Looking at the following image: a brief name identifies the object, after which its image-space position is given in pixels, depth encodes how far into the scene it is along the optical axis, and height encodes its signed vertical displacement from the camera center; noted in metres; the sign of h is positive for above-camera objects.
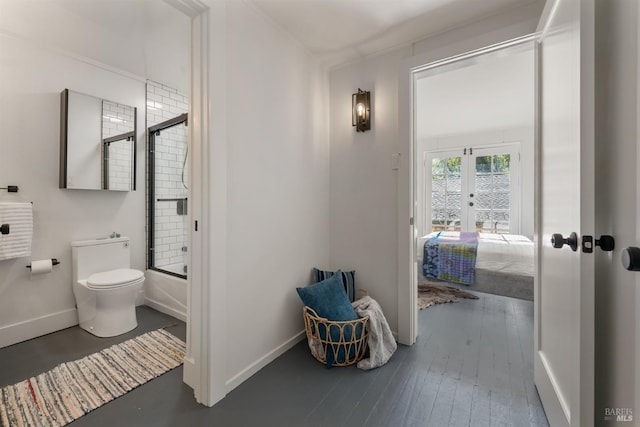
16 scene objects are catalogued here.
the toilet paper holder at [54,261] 2.34 -0.40
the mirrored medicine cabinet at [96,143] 2.40 +0.67
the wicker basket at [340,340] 1.83 -0.85
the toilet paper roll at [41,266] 2.21 -0.42
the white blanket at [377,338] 1.86 -0.88
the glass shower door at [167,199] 2.97 +0.16
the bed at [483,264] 2.90 -0.56
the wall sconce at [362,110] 2.28 +0.86
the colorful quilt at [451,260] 3.12 -0.53
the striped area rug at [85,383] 1.43 -1.02
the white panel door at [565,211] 0.91 +0.01
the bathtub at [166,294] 2.62 -0.80
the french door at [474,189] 4.91 +0.47
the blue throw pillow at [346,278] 2.29 -0.54
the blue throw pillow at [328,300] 1.93 -0.62
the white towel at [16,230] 2.02 -0.12
